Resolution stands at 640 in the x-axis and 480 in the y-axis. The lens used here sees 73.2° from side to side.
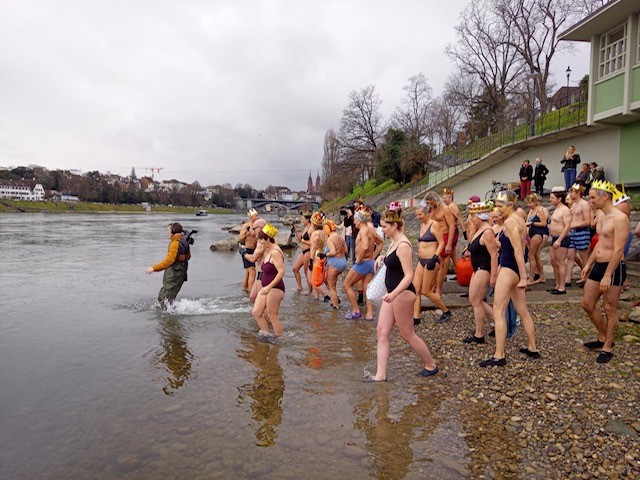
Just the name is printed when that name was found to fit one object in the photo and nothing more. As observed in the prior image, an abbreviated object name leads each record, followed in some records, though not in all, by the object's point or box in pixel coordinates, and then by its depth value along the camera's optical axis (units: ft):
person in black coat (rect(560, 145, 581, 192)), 46.78
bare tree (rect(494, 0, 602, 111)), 95.61
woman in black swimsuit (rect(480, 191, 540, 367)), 15.64
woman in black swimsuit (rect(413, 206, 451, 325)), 20.76
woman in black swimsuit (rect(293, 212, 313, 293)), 34.06
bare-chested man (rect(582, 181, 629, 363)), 14.89
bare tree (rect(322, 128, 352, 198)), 184.55
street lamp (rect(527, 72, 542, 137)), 63.73
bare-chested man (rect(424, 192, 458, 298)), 23.32
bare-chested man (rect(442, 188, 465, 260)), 23.81
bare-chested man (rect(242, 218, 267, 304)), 21.44
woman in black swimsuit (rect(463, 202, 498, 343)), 17.49
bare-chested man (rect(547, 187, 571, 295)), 25.00
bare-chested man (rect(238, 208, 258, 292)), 29.17
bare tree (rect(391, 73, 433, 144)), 157.53
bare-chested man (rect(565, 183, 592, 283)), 23.17
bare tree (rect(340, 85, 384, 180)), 173.17
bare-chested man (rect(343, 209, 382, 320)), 24.72
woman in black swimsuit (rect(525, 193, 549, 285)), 26.81
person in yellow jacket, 26.91
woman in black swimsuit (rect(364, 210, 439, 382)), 14.71
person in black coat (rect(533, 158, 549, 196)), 51.65
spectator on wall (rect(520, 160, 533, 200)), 51.85
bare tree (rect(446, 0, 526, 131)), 106.93
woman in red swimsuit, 20.58
